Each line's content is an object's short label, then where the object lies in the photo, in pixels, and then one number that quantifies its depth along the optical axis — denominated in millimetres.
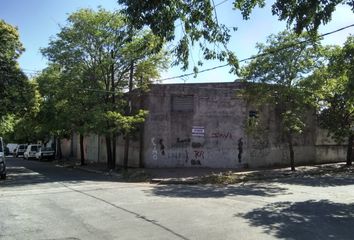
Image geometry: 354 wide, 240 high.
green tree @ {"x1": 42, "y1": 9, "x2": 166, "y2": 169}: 30406
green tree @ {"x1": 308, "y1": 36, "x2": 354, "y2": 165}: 21969
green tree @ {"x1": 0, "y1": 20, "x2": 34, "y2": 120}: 28594
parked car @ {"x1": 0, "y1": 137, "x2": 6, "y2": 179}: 25203
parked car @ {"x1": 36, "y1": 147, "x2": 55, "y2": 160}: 55188
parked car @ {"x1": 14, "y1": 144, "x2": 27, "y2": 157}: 73125
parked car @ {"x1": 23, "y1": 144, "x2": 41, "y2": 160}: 60438
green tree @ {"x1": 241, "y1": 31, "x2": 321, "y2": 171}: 25250
